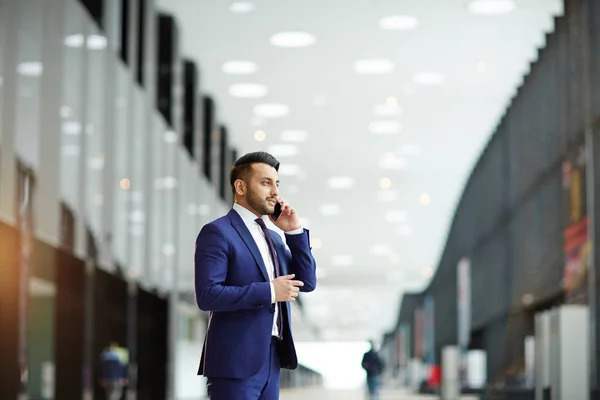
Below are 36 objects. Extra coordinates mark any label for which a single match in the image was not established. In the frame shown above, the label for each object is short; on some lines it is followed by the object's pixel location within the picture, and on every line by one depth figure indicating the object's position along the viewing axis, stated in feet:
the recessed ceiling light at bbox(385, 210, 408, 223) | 116.16
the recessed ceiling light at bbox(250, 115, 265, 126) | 74.23
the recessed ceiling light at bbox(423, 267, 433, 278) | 156.00
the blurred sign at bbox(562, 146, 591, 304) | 48.94
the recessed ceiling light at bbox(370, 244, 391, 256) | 138.36
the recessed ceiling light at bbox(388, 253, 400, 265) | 147.23
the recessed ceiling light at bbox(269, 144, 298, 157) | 82.07
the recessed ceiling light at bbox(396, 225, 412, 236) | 126.93
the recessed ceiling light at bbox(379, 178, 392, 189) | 99.00
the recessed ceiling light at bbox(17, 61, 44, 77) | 34.99
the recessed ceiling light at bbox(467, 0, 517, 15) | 51.67
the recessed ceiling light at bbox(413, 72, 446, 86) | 64.85
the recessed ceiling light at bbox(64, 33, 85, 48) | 41.32
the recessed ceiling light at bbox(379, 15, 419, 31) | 53.62
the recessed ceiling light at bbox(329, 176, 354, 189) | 96.48
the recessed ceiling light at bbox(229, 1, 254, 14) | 51.08
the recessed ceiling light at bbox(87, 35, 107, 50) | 44.55
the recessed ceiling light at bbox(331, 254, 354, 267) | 143.54
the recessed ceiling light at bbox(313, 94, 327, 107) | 69.47
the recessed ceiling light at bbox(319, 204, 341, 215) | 108.78
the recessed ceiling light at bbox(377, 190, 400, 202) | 104.32
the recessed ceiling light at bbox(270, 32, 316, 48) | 55.97
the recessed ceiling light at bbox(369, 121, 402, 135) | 77.77
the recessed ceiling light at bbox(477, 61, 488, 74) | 63.69
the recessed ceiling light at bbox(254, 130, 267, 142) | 77.41
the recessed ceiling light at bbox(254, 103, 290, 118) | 71.31
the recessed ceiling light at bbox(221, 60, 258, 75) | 61.42
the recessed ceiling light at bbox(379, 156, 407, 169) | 90.22
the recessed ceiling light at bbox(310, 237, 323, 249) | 123.85
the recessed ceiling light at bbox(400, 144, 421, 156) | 85.35
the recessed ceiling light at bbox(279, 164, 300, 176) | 89.25
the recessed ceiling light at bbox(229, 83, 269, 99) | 66.23
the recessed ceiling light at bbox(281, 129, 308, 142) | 78.64
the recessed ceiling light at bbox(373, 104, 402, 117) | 72.79
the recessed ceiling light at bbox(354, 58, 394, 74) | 61.67
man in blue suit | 13.41
